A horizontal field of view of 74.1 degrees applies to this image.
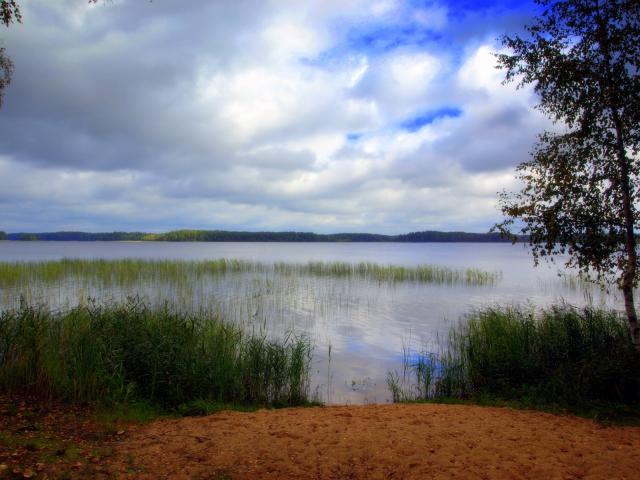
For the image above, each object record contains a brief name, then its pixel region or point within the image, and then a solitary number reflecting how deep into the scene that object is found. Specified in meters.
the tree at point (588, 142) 7.82
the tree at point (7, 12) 5.66
